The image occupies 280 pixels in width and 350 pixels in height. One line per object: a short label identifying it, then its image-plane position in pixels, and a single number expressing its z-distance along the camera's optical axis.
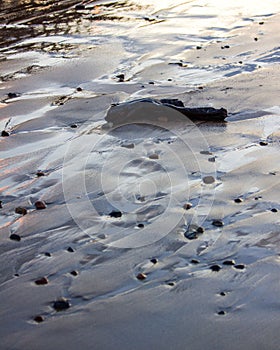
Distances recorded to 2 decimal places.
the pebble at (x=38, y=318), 3.62
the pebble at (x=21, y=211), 4.82
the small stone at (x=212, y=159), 5.50
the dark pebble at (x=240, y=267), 4.01
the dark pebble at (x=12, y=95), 7.56
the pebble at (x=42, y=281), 3.96
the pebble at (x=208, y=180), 5.12
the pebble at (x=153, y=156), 5.64
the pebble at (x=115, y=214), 4.71
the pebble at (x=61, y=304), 3.71
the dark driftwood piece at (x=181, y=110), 6.42
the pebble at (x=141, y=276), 3.96
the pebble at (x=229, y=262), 4.06
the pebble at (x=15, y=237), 4.46
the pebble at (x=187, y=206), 4.77
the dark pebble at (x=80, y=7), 12.16
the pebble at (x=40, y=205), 4.88
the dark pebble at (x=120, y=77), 7.91
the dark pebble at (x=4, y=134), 6.40
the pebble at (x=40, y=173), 5.46
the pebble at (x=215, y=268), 3.99
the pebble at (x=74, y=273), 4.04
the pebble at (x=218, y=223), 4.50
